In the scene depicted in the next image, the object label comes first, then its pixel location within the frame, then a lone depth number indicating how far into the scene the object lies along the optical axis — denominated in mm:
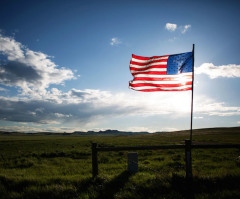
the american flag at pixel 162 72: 7699
